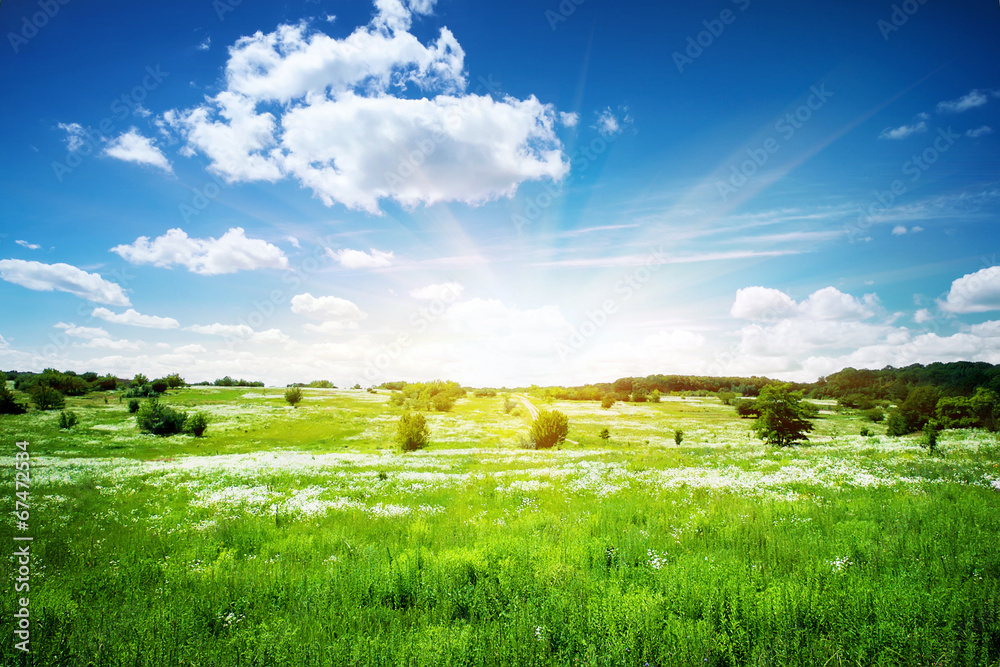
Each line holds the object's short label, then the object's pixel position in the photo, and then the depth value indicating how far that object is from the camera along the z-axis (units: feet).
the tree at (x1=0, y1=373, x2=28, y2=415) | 173.27
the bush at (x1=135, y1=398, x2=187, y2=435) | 165.07
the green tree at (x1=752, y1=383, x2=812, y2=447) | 114.01
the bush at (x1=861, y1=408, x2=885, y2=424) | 198.39
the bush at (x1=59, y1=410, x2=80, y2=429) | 156.04
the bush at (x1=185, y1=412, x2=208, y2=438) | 164.04
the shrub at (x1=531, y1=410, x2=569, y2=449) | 149.38
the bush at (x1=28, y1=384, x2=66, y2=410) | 192.85
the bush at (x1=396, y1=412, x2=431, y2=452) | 137.39
